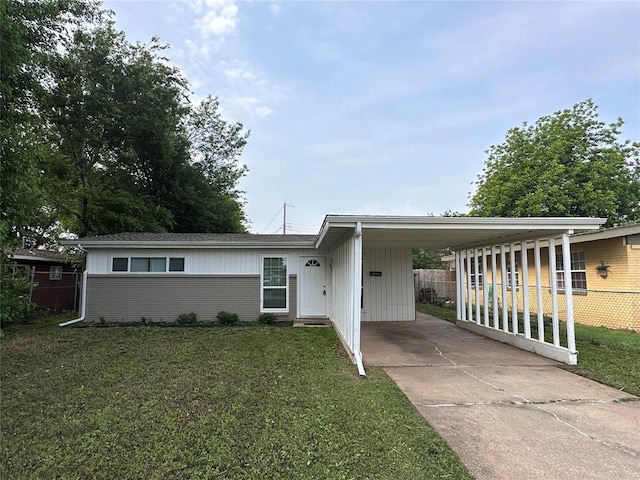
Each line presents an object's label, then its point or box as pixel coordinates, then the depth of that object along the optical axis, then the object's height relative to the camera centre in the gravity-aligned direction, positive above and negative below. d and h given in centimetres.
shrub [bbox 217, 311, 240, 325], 988 -130
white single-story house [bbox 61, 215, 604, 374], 998 -12
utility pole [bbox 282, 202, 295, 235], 3732 +574
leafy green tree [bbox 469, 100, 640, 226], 1648 +499
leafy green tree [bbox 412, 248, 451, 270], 2398 +90
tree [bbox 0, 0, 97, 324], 564 +226
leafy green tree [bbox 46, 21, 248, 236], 1333 +553
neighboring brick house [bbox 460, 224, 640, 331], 891 -7
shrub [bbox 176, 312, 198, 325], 986 -133
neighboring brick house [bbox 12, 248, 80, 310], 1295 -30
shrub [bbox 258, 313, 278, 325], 994 -133
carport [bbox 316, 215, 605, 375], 573 +34
